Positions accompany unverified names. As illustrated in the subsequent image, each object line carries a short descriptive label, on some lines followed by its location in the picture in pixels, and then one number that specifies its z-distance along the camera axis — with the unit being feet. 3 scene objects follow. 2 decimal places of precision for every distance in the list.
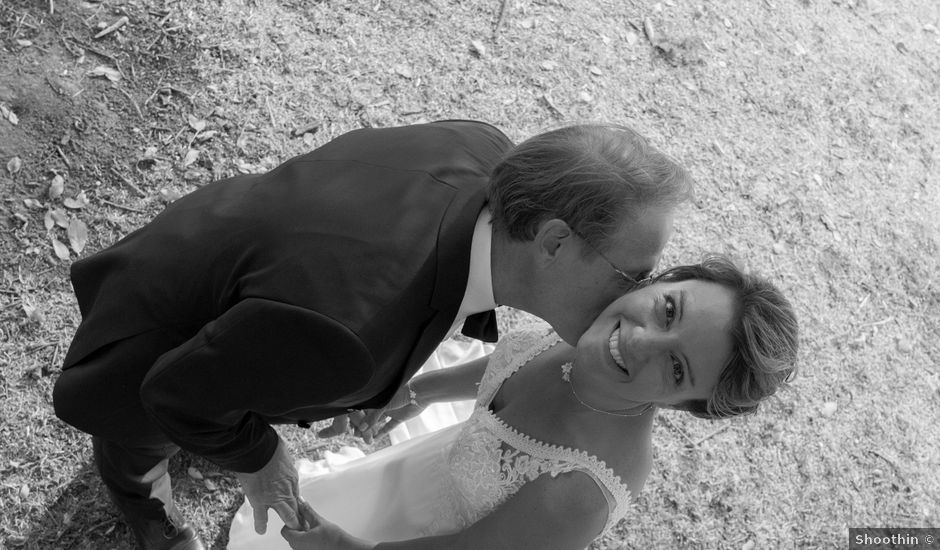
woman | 7.45
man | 6.57
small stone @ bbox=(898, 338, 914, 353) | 17.69
